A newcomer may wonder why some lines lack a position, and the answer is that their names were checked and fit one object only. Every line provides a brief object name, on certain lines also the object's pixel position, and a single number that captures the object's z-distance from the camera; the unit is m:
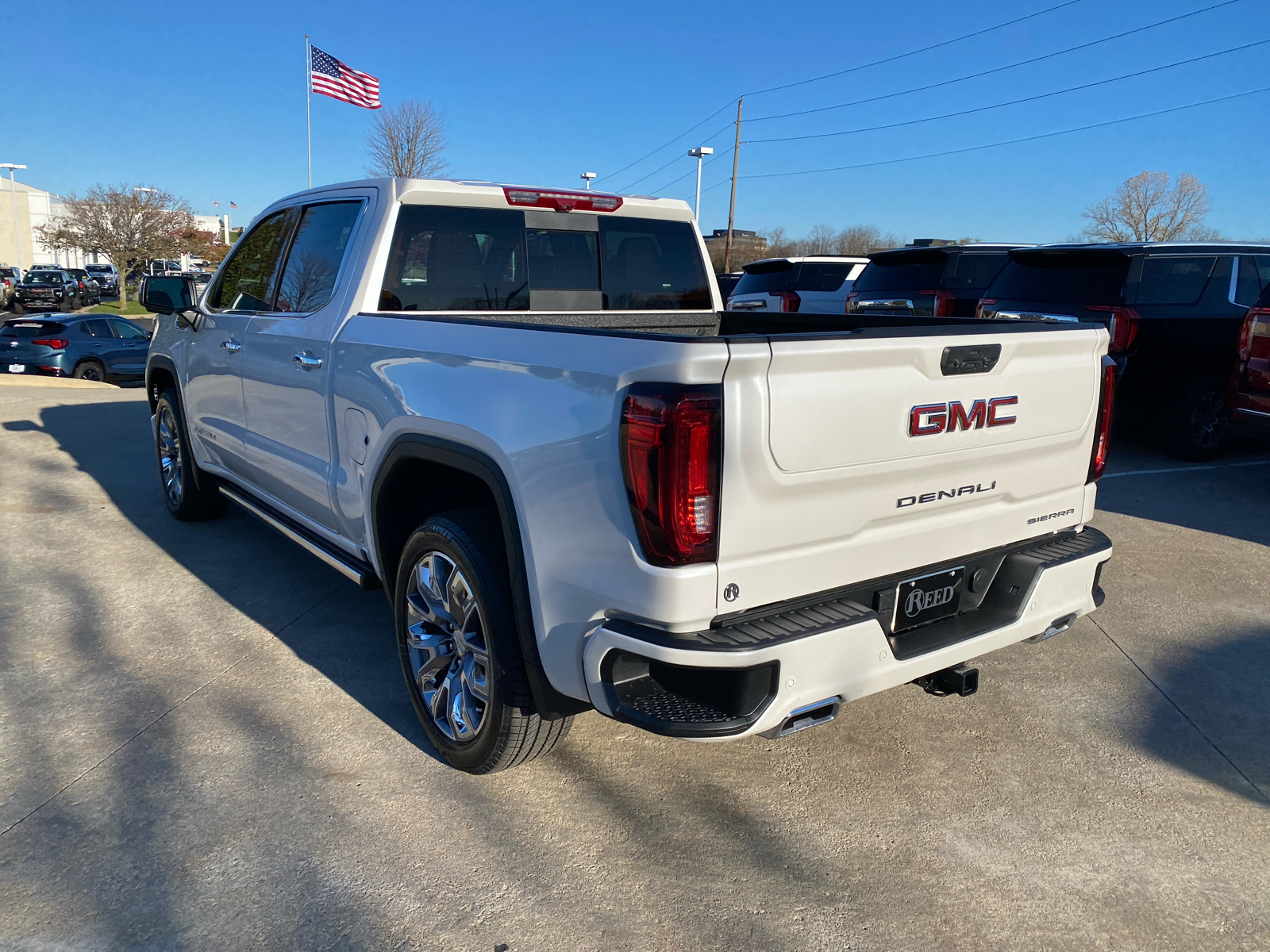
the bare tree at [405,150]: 28.66
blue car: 16.27
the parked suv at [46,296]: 36.38
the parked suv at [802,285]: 13.51
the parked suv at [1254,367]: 6.73
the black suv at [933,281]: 10.59
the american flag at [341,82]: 23.14
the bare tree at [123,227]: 44.72
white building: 79.00
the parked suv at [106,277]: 52.91
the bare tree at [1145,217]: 50.50
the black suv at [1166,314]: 8.05
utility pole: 42.41
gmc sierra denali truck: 2.25
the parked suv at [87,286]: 43.81
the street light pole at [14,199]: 64.88
